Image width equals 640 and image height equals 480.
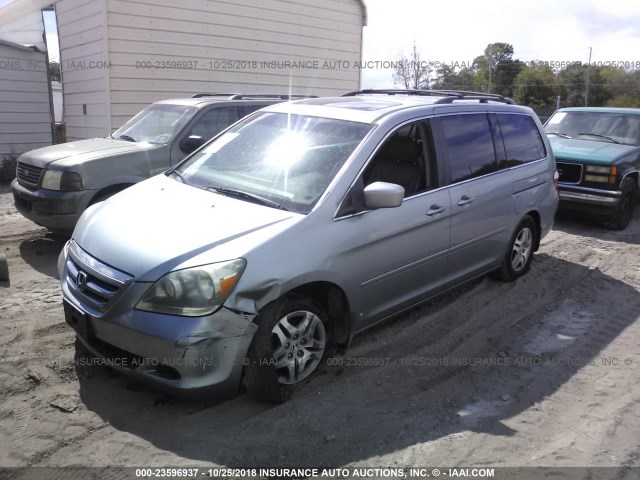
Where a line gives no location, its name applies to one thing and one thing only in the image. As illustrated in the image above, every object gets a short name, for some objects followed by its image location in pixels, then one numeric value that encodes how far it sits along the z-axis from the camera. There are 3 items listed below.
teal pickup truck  8.40
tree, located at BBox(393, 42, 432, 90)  23.83
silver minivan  3.09
